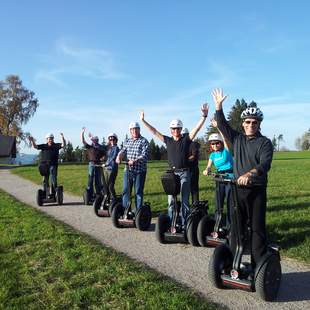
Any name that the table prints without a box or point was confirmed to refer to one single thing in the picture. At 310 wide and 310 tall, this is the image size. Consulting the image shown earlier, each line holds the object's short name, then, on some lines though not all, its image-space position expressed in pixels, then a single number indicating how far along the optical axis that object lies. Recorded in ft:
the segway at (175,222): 18.62
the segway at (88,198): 33.12
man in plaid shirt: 23.22
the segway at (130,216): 22.50
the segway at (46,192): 32.95
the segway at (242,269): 12.29
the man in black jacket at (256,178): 12.92
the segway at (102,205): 26.96
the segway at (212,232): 18.25
